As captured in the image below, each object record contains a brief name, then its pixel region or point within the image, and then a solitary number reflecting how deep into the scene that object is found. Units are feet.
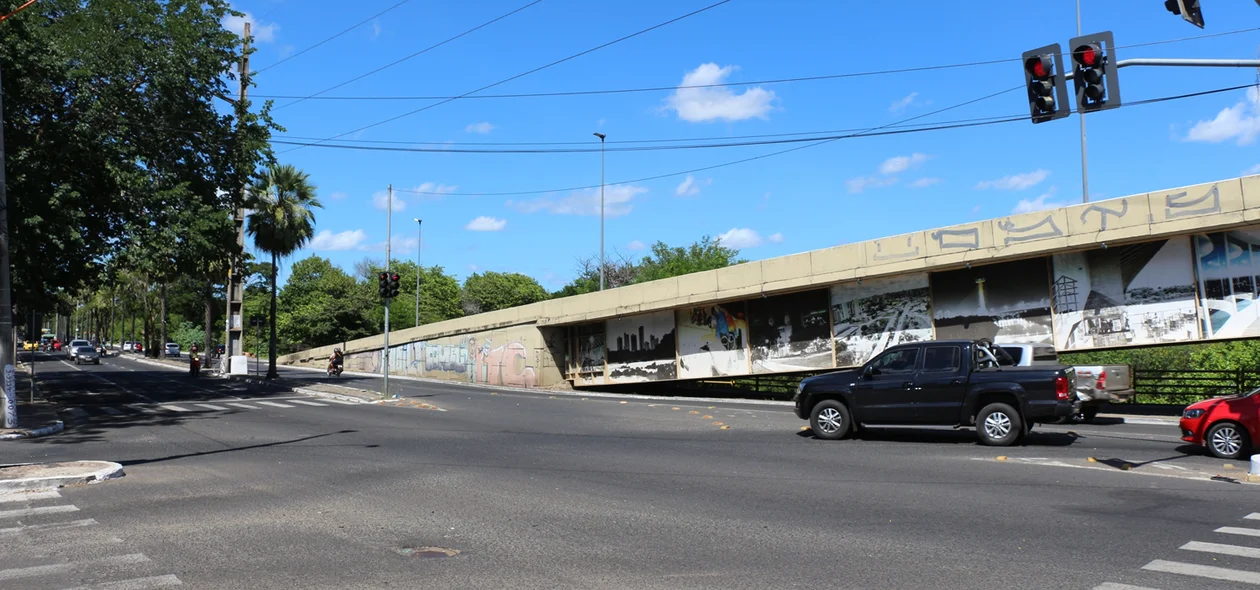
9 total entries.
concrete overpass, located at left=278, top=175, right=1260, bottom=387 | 67.77
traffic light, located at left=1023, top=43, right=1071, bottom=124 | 43.91
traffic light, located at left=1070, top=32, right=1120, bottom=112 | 42.50
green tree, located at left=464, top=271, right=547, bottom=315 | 306.96
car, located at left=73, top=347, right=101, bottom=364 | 212.35
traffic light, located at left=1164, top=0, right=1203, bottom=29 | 34.32
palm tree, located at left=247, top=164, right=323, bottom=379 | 143.23
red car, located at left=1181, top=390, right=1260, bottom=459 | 41.39
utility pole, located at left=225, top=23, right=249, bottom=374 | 136.36
